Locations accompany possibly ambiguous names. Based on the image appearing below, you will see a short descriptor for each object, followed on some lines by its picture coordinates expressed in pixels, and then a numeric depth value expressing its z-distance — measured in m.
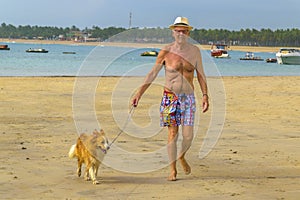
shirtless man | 8.12
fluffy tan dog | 7.63
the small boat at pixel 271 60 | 89.25
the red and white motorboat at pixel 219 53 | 99.15
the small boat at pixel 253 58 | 95.96
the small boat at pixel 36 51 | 107.19
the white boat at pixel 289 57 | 71.19
